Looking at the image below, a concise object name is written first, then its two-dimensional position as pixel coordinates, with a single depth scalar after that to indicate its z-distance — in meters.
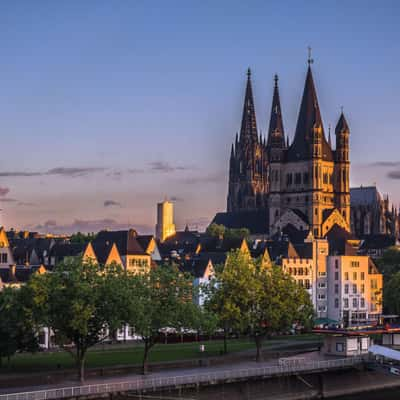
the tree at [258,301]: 100.62
